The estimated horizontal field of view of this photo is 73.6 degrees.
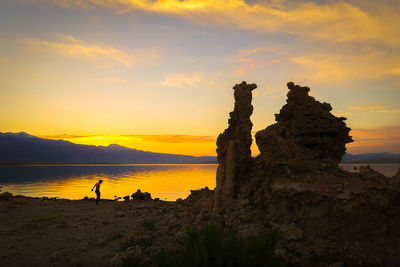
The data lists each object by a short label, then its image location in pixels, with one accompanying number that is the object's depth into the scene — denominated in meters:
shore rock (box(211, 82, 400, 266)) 8.74
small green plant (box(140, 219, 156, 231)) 12.19
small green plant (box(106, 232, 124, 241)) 11.39
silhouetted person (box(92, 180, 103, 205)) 21.95
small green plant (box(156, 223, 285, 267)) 5.20
